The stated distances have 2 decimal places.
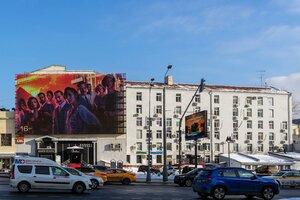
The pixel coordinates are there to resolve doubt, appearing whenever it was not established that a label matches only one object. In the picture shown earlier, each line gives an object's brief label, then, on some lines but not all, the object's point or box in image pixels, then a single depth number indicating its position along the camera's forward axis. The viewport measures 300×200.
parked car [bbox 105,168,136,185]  41.06
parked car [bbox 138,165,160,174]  65.34
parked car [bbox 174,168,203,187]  38.50
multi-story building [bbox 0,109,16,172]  79.25
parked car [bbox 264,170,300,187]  39.60
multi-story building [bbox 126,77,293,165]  83.38
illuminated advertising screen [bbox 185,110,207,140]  51.31
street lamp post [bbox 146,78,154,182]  44.30
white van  25.89
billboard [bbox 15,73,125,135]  79.44
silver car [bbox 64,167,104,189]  31.09
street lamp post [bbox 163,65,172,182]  43.91
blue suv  23.33
